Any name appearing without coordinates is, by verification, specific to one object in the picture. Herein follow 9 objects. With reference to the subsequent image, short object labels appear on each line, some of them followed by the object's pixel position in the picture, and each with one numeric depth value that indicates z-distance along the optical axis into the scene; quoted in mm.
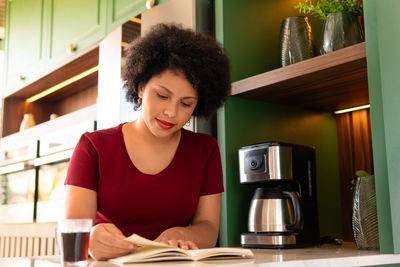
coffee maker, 1566
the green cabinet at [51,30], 2535
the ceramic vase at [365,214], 1423
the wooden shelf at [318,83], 1404
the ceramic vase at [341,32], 1537
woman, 1298
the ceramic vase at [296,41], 1746
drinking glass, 873
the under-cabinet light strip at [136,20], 2060
